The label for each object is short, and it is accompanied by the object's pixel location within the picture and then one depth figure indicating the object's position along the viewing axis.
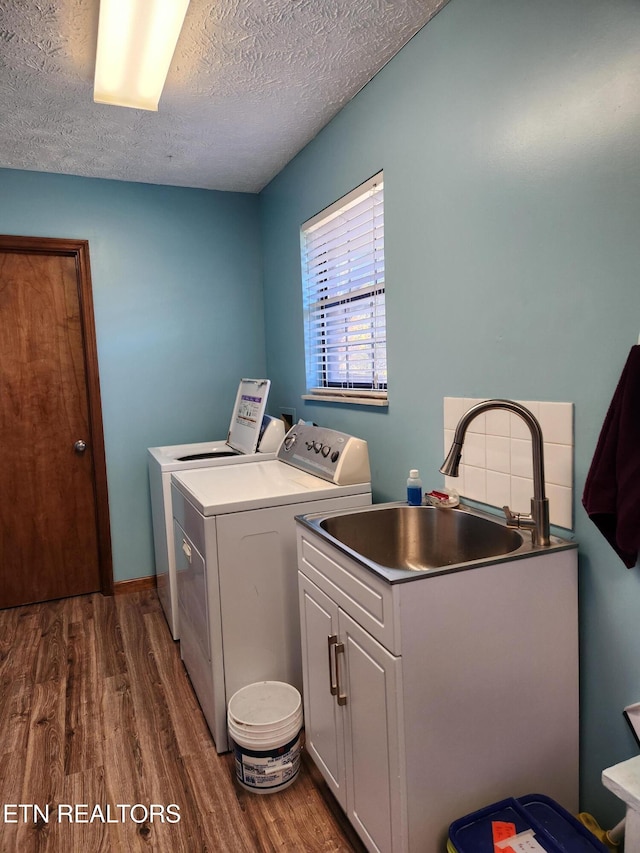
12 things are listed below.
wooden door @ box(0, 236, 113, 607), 3.13
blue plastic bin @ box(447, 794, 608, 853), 1.21
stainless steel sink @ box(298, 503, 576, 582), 1.66
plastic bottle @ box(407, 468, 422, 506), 1.84
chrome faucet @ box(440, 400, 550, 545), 1.36
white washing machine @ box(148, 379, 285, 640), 2.65
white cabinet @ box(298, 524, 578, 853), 1.26
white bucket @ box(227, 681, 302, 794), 1.73
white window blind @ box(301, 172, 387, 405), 2.28
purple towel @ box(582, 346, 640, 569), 1.13
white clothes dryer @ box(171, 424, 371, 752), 1.91
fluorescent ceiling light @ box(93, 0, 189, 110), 1.59
